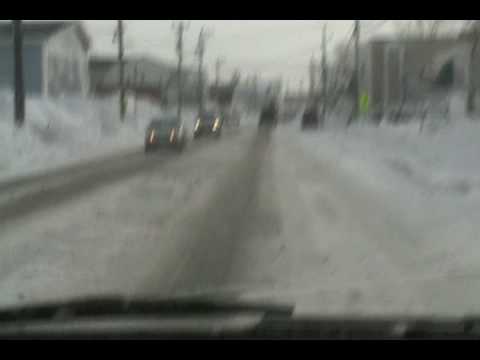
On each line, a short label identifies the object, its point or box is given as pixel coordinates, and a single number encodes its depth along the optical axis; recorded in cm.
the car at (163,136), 3325
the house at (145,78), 9200
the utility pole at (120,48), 4572
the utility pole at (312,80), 9196
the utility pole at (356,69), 4339
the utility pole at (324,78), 7122
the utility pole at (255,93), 11844
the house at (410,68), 6692
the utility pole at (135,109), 6067
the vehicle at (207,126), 4703
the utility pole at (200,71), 5780
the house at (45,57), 5141
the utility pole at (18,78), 3032
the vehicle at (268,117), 7919
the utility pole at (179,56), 5136
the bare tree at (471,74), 3628
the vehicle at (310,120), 6234
